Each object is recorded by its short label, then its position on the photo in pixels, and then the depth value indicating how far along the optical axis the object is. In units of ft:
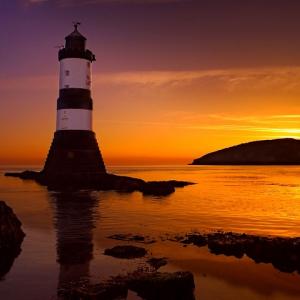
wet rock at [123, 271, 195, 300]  33.20
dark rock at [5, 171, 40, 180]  222.63
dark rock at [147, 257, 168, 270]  42.47
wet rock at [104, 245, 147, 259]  46.07
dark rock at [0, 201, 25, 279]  47.14
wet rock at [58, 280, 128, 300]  31.30
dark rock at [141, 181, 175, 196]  137.59
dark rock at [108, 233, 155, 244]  57.82
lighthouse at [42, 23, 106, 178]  135.13
